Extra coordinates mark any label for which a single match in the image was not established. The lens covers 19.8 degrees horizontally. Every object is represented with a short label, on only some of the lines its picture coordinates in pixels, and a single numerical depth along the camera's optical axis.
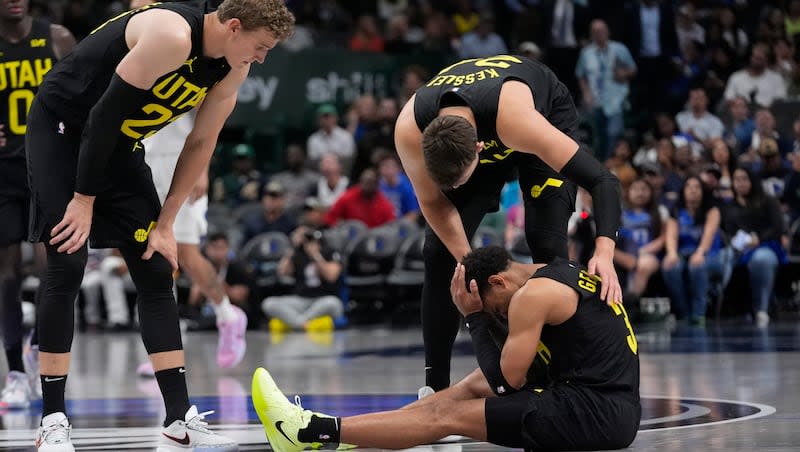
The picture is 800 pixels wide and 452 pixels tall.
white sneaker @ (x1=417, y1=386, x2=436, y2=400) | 9.18
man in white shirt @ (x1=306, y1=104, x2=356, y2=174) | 24.96
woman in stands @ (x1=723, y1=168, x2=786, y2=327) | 19.62
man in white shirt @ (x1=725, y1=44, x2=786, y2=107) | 24.35
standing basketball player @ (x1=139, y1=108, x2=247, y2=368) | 13.60
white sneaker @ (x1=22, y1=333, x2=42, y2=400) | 11.95
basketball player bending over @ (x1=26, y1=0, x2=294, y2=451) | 8.13
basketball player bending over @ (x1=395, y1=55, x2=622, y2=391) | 8.05
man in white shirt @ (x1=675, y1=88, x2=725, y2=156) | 23.89
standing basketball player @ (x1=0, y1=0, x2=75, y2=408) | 11.26
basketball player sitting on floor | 7.80
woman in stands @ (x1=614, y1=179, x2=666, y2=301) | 19.81
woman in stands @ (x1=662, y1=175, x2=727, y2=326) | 19.74
